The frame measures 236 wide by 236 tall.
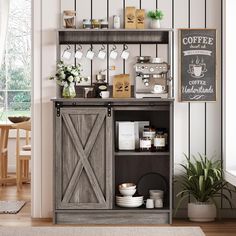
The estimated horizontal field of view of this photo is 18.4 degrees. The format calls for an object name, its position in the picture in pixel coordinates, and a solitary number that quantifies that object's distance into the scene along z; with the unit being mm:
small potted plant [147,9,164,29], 6566
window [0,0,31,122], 9898
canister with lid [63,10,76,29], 6598
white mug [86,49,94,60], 6691
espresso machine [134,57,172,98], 6516
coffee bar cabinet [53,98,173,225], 6391
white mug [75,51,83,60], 6699
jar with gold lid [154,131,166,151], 6523
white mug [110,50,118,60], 6695
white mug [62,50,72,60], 6680
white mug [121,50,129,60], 6695
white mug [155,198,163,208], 6516
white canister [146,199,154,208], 6496
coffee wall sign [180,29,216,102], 6715
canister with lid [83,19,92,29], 6605
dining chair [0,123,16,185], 8984
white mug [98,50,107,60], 6680
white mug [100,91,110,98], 6586
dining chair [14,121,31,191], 8602
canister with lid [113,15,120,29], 6603
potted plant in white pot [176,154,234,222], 6500
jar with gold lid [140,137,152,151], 6516
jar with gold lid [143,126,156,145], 6566
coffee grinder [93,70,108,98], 6613
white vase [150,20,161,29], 6582
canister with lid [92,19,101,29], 6609
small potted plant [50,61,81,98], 6480
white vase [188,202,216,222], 6516
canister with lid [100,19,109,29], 6613
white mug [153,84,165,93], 6518
